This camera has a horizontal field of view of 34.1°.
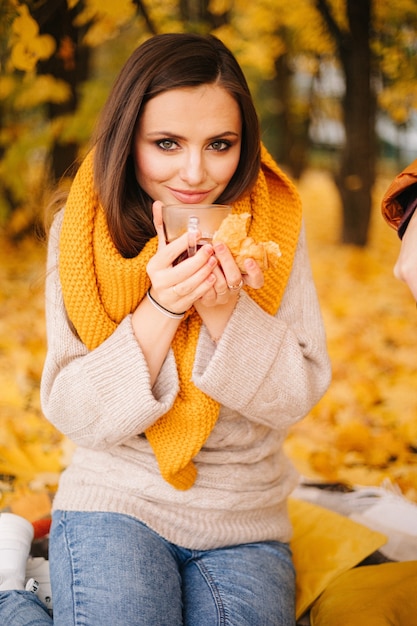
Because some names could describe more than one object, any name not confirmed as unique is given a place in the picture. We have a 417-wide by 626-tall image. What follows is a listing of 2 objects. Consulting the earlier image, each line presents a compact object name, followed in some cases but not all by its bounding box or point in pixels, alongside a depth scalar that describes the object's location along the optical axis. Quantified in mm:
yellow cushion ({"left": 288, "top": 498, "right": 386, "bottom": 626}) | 2000
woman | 1613
